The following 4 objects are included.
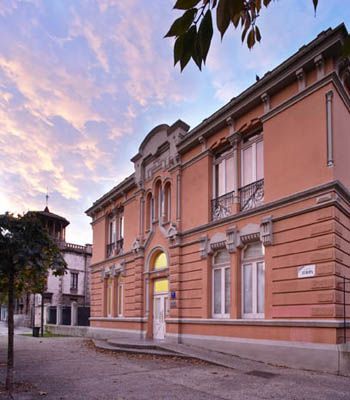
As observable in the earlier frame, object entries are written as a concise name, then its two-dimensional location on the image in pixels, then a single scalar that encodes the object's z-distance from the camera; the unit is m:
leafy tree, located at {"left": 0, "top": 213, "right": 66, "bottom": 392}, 9.45
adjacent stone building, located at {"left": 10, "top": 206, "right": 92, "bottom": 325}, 46.86
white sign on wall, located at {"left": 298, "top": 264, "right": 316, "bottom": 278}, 12.57
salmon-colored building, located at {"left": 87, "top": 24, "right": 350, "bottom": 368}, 12.63
